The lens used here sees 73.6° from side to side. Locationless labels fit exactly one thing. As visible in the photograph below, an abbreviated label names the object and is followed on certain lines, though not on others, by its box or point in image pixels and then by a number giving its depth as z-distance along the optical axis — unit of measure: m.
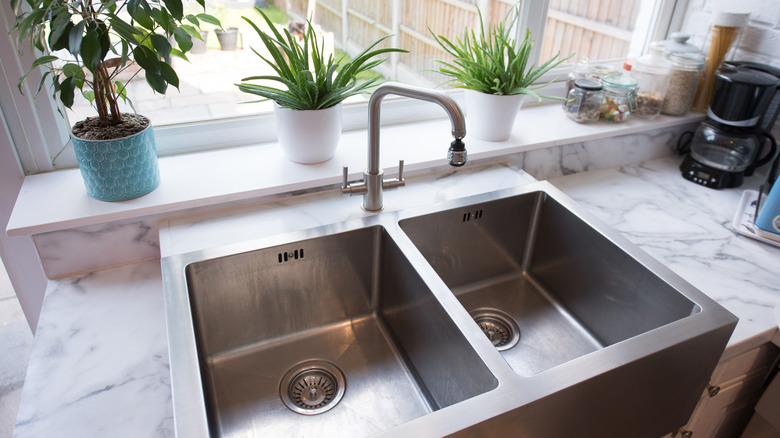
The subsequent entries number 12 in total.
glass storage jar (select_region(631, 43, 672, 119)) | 1.48
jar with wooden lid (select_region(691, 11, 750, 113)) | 1.43
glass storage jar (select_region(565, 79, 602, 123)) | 1.43
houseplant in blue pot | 0.79
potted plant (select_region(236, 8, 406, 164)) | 1.08
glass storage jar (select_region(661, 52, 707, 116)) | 1.47
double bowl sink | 0.79
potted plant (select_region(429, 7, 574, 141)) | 1.25
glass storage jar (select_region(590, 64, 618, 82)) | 1.48
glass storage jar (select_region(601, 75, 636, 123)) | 1.45
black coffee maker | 1.32
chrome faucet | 0.89
